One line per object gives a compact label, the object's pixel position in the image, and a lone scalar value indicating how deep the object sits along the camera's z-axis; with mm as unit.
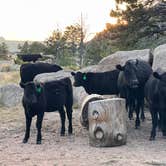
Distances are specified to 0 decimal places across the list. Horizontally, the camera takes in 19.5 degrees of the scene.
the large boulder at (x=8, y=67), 29270
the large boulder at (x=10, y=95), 18906
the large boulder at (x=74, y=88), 17562
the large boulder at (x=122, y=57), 17141
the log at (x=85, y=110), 12844
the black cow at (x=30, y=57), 28219
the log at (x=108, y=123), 10930
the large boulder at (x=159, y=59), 15723
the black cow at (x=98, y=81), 15531
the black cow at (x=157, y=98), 11492
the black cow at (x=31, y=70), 20438
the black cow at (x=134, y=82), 13014
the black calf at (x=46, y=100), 11477
